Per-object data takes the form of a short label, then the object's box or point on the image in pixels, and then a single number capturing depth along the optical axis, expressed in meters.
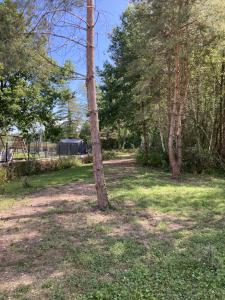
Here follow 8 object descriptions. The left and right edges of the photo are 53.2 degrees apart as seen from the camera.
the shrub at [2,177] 5.83
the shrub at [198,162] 7.77
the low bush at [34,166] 8.16
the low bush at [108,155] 14.21
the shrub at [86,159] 12.43
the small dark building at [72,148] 14.32
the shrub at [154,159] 8.59
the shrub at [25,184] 5.86
